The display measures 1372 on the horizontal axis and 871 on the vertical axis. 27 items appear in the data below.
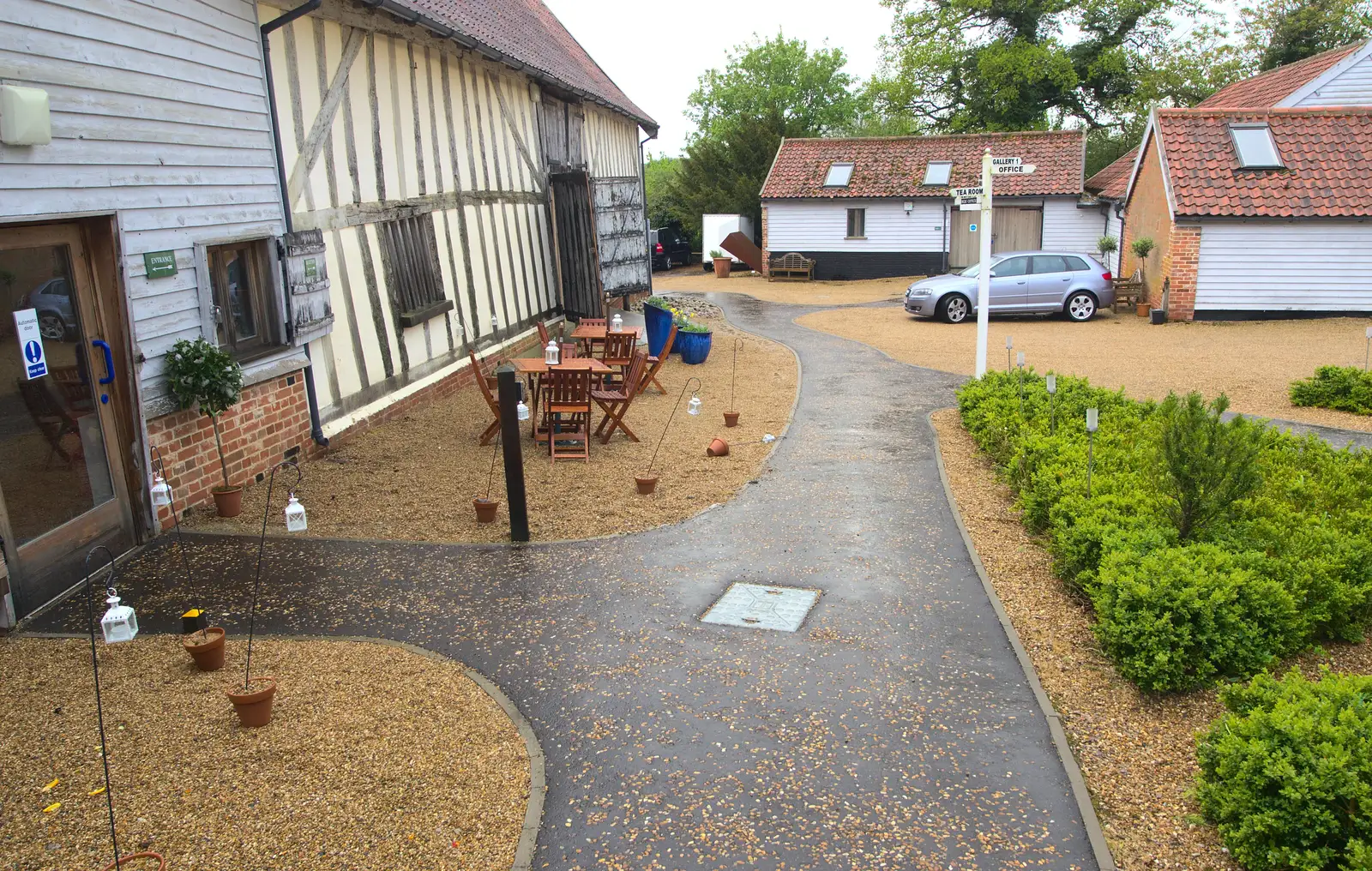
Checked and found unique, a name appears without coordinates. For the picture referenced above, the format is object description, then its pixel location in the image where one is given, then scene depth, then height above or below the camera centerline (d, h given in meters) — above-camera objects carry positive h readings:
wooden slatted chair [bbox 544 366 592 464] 9.41 -1.69
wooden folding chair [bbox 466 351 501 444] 9.44 -1.65
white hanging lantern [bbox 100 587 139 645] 3.99 -1.50
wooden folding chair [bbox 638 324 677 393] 11.57 -1.64
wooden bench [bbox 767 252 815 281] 29.75 -1.47
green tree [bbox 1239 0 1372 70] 31.08 +5.35
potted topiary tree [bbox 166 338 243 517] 6.89 -0.95
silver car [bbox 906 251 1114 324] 19.89 -1.52
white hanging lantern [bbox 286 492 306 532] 5.52 -1.53
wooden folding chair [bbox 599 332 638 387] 12.33 -1.55
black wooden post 7.09 -1.59
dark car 35.34 -0.88
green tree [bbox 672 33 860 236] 52.88 +6.90
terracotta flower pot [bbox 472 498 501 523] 7.53 -2.08
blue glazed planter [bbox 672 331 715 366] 15.46 -1.92
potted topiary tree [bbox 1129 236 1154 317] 20.31 -1.01
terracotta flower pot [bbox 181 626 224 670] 4.95 -2.01
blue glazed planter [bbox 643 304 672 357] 15.92 -1.63
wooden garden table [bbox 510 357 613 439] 9.51 -1.33
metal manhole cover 5.84 -2.33
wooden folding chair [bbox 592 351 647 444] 10.05 -1.73
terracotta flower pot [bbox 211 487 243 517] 7.29 -1.88
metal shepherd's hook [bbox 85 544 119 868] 3.47 -2.05
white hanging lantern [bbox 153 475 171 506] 6.33 -1.57
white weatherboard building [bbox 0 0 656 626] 5.86 +0.09
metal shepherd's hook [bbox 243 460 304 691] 4.82 -2.06
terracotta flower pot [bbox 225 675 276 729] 4.43 -2.05
